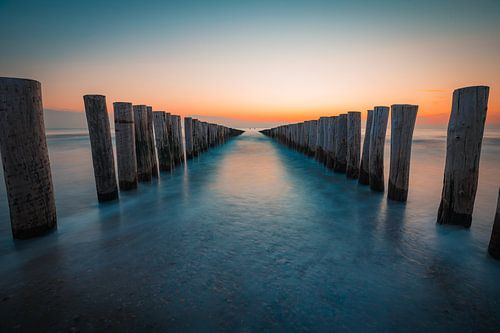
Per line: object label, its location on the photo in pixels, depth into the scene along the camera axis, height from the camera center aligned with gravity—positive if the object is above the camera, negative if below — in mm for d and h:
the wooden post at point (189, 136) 10000 -213
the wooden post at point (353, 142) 5547 -266
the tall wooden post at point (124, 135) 4471 -70
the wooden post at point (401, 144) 3865 -215
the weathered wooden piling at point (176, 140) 7911 -295
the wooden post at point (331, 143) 6668 -349
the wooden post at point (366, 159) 4989 -593
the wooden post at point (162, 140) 6922 -251
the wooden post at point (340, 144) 6230 -350
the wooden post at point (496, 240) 2209 -1000
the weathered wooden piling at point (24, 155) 2412 -234
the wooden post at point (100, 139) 3666 -114
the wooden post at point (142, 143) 5250 -254
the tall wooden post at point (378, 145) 4398 -263
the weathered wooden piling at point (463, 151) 2740 -242
